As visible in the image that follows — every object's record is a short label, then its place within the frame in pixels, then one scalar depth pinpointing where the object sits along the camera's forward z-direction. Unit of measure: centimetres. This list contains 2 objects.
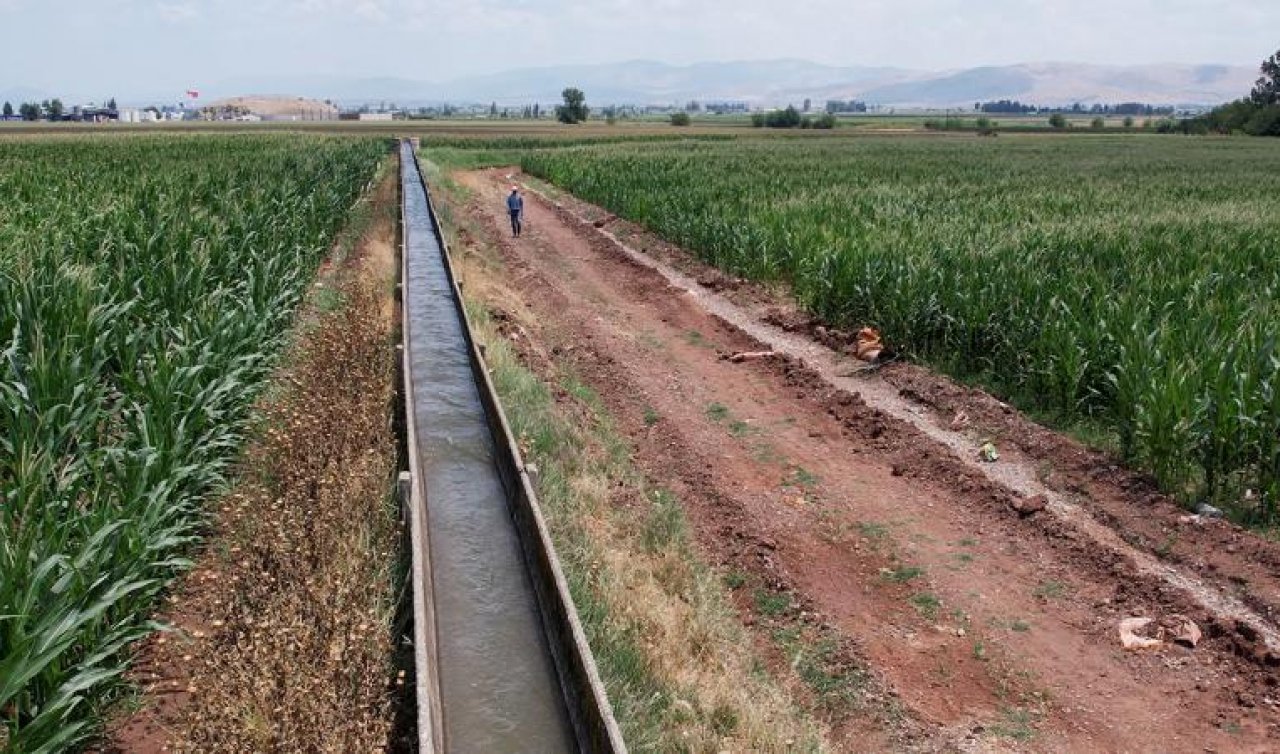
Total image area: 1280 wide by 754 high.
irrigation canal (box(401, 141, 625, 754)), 502
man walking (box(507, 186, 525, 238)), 2588
